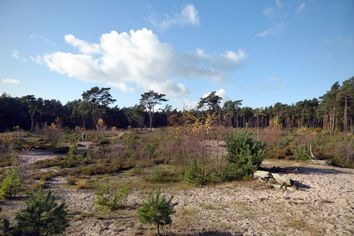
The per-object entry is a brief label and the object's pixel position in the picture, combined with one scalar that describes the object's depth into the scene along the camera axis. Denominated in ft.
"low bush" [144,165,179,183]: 43.11
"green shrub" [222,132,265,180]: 41.19
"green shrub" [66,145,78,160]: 61.05
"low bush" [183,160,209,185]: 39.95
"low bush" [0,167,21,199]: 33.27
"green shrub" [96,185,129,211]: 29.35
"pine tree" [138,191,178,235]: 21.53
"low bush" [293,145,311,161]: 57.82
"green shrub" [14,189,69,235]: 18.84
